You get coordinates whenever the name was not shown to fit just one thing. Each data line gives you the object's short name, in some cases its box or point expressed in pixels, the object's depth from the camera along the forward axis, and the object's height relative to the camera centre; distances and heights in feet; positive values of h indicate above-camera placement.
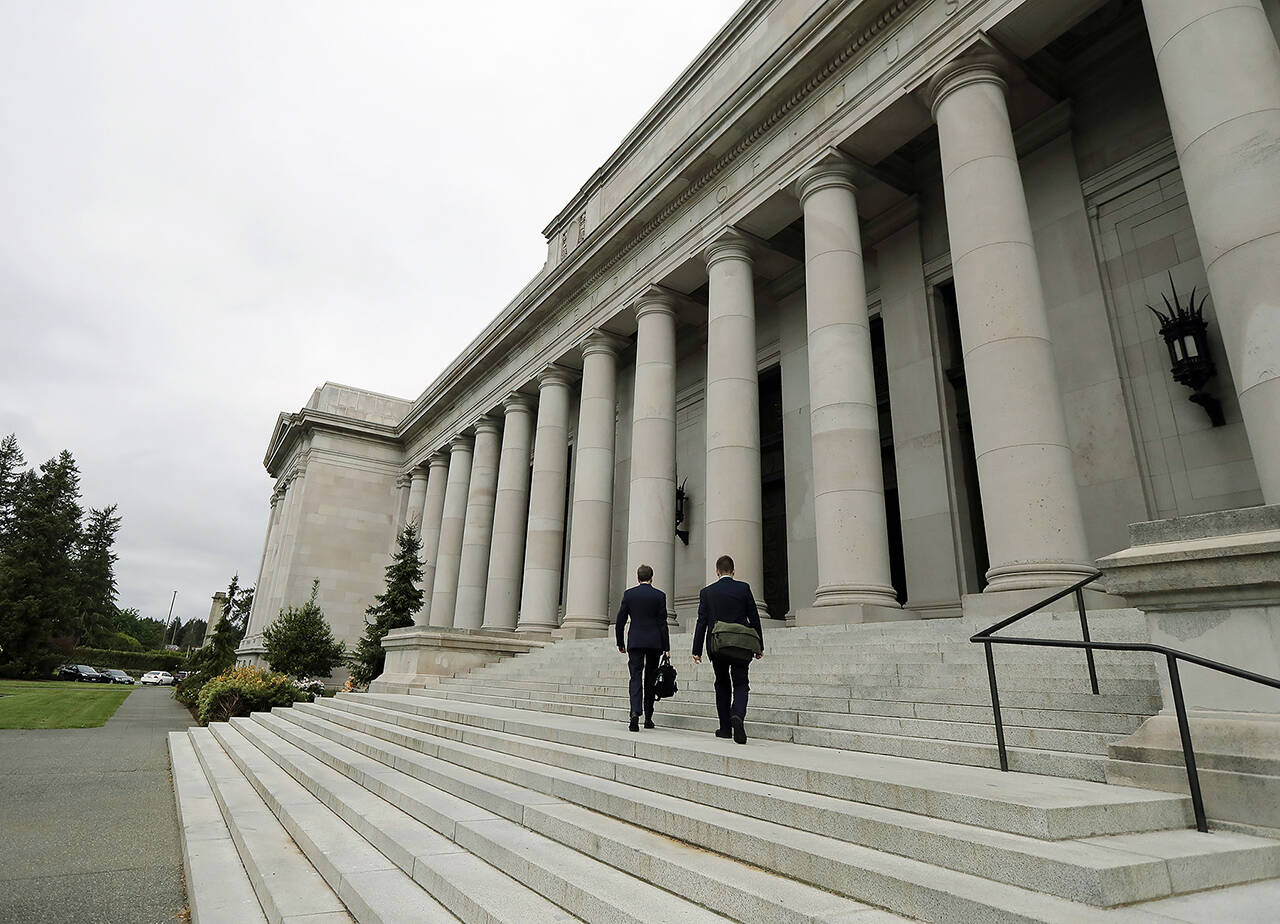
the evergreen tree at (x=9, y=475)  246.88 +66.92
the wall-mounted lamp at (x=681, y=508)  75.20 +18.54
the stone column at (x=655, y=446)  59.82 +20.65
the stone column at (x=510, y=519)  85.05 +19.93
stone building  34.09 +25.73
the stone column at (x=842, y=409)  43.32 +17.71
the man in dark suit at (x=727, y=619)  25.55 +2.64
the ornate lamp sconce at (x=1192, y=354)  39.52 +18.85
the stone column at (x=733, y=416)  51.31 +20.20
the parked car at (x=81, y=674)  169.37 -0.19
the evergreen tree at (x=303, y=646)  95.81 +4.42
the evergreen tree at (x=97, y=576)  257.75 +34.80
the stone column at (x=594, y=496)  67.77 +18.35
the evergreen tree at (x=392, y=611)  82.33 +8.46
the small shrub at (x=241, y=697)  66.85 -1.66
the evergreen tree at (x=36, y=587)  146.92 +17.37
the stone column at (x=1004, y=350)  34.71 +17.71
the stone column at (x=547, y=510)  74.95 +18.69
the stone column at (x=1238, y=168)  27.63 +21.49
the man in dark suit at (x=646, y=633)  28.84 +2.26
